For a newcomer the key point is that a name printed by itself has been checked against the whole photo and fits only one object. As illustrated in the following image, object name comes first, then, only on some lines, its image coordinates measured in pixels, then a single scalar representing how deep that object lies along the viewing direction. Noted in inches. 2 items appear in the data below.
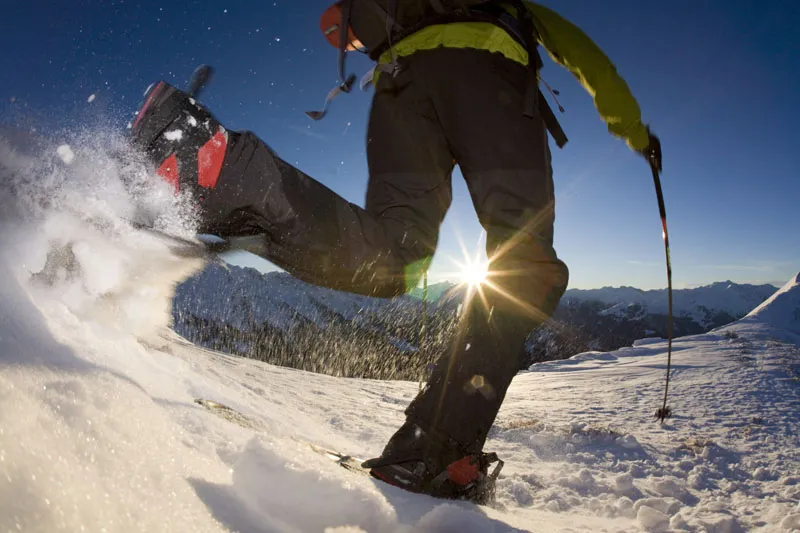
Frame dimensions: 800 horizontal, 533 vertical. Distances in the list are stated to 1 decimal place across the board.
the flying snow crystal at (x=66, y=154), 46.3
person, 45.9
